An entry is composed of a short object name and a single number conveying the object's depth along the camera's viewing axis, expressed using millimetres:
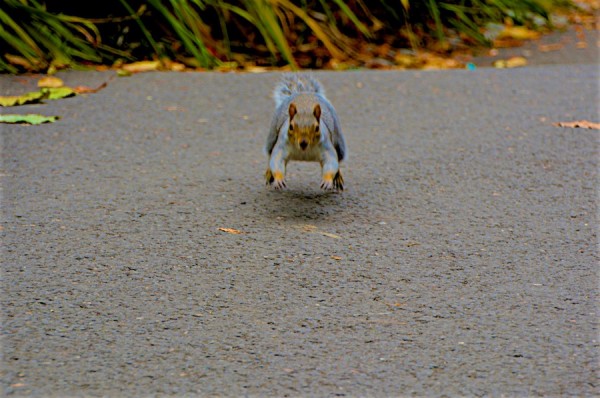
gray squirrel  8344
